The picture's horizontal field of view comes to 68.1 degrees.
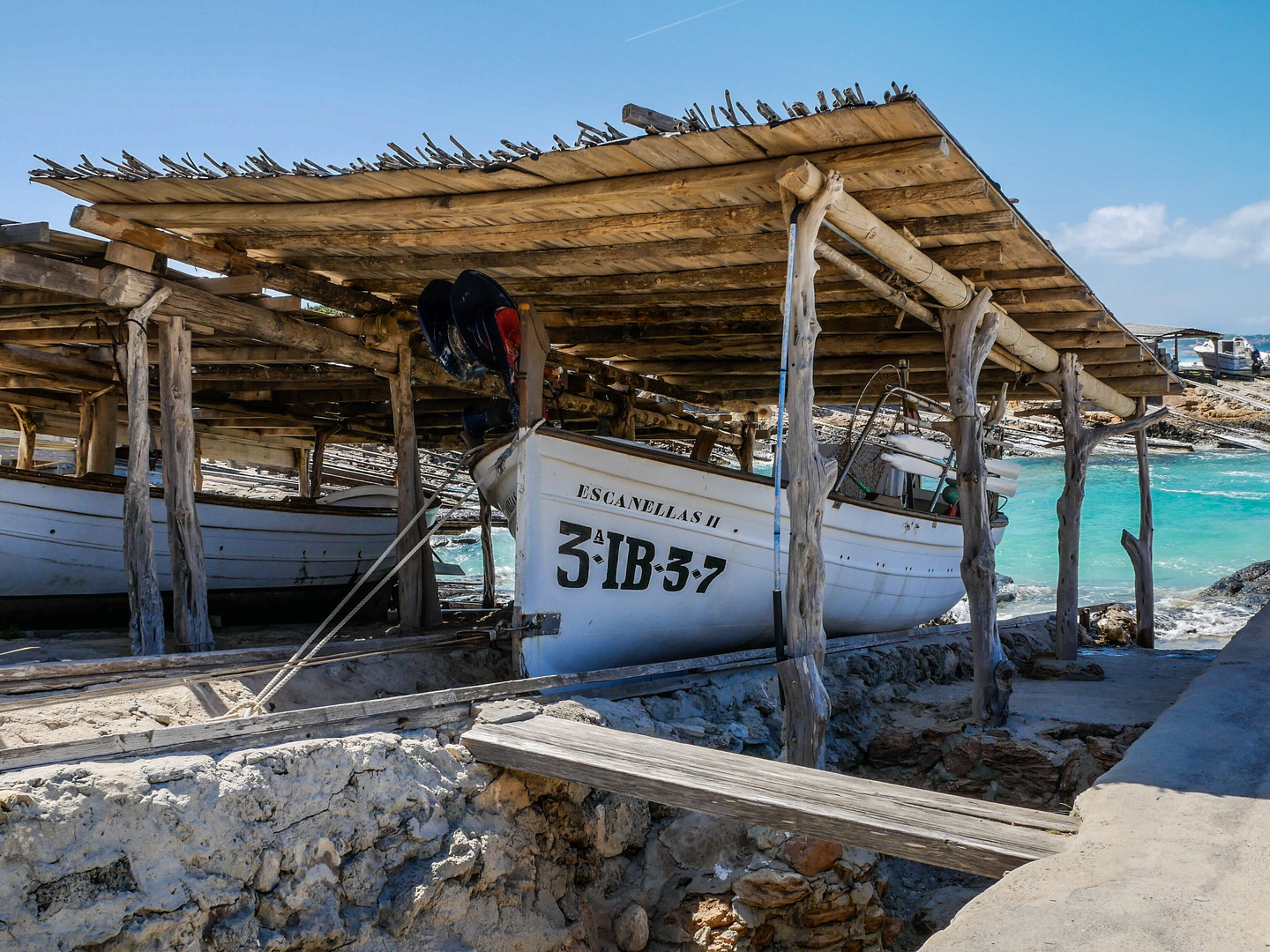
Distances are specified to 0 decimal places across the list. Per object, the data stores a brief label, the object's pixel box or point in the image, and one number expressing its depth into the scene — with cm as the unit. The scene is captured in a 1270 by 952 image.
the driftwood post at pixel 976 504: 615
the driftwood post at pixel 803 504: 484
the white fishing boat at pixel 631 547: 571
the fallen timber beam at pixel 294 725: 343
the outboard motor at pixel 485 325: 610
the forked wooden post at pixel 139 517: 618
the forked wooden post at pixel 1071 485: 877
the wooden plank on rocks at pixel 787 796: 304
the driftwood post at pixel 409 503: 781
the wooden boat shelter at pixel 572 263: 483
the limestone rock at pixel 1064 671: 792
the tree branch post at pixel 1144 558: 1099
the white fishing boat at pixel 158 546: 777
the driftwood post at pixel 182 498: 631
